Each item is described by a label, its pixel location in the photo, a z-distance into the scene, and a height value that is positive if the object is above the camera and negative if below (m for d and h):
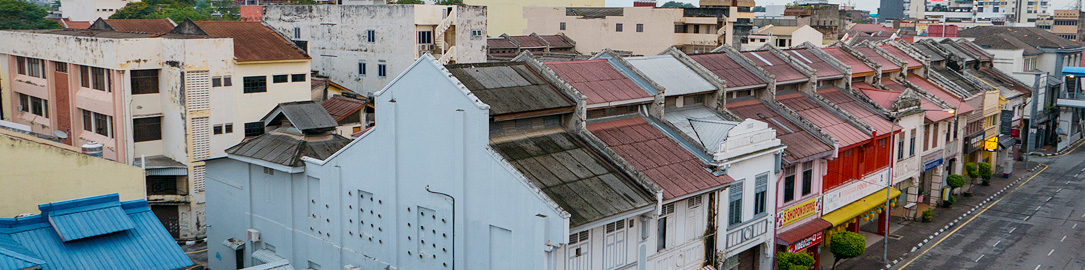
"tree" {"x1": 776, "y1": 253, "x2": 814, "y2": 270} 37.97 -10.62
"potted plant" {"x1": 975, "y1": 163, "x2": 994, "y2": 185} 62.41 -11.29
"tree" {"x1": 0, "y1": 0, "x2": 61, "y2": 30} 107.12 -2.84
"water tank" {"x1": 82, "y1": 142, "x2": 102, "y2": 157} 31.41 -5.25
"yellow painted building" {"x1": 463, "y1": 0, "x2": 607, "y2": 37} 110.81 -2.22
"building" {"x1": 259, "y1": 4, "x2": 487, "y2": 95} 65.62 -2.87
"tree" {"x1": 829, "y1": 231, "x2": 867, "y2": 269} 40.75 -10.68
